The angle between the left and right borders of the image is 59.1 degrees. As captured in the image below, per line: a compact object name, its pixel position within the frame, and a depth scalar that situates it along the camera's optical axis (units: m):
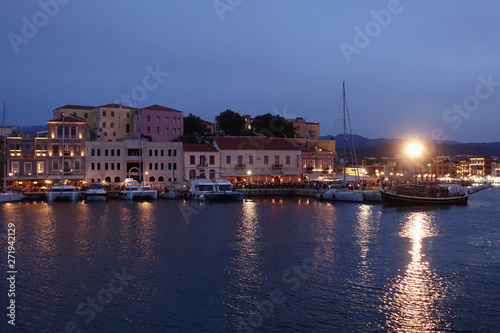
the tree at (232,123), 90.38
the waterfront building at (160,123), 77.94
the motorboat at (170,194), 56.47
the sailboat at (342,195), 52.94
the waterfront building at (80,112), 80.75
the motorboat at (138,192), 54.25
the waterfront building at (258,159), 66.88
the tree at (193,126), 87.00
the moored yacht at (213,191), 53.38
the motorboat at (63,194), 52.88
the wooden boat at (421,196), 50.38
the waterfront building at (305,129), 99.94
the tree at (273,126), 90.38
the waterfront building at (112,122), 79.69
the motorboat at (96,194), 53.66
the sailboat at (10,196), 51.75
